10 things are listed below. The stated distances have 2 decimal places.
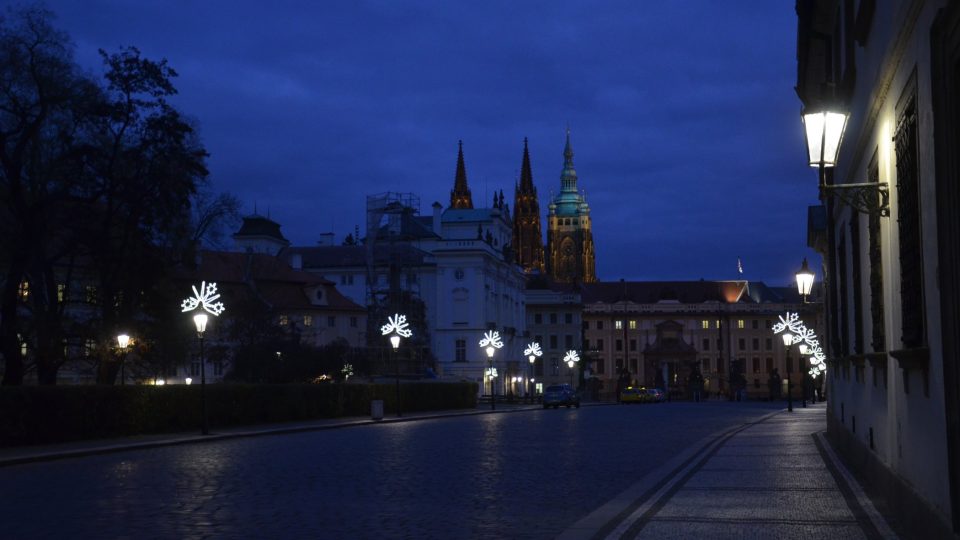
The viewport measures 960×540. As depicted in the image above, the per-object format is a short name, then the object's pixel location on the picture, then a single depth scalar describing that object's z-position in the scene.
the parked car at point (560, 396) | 75.06
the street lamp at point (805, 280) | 34.47
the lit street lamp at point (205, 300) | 46.47
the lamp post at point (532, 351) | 86.00
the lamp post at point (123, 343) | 41.77
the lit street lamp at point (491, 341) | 73.00
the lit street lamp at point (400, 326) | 67.91
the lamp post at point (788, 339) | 53.84
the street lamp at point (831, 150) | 12.18
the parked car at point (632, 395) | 91.62
